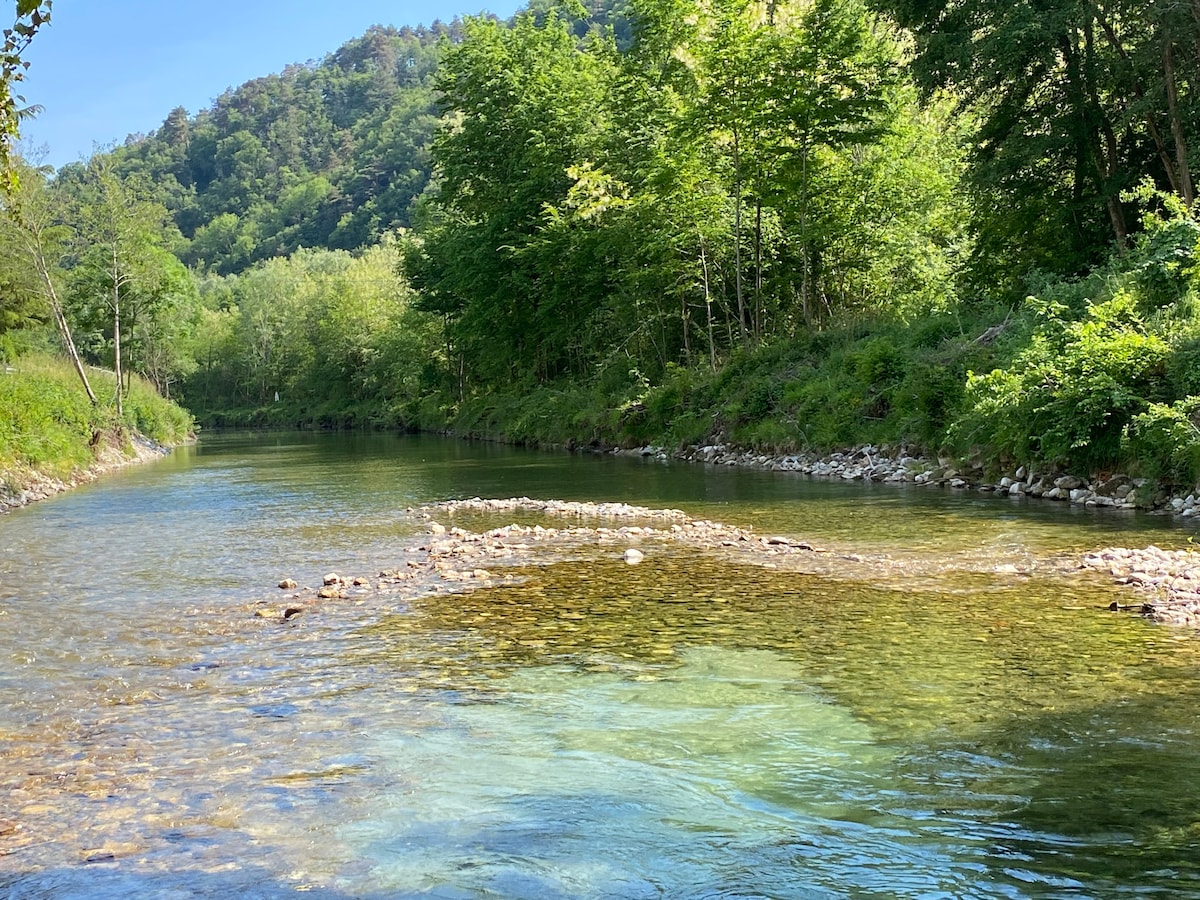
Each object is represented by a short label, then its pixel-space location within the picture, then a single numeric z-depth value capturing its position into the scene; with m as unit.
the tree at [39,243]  36.06
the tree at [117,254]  41.84
